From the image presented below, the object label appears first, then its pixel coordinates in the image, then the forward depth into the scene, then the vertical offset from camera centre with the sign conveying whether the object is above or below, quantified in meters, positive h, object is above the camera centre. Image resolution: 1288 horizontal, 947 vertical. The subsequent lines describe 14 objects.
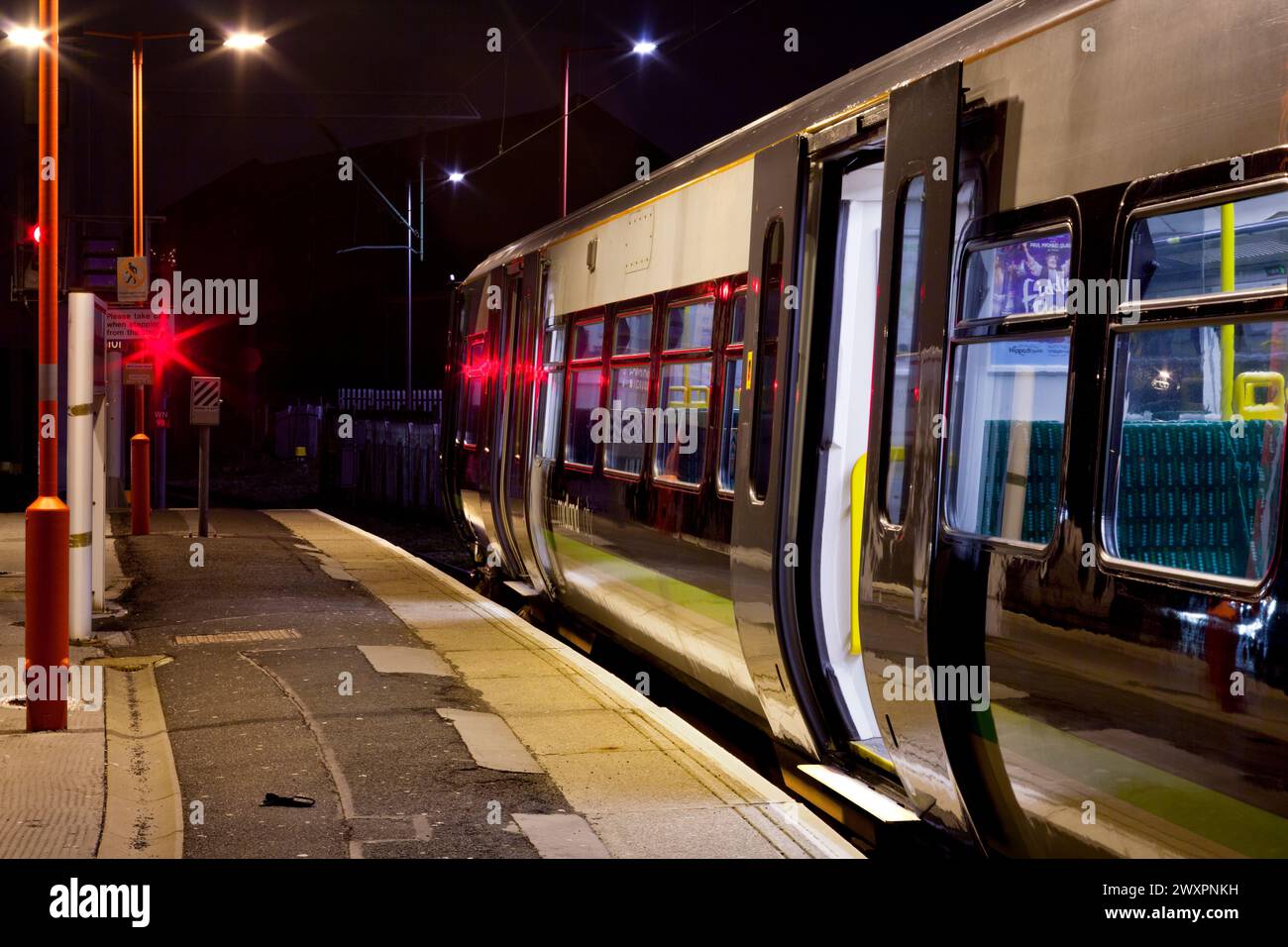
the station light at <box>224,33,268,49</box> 18.48 +4.25
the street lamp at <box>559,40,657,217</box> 21.75 +5.07
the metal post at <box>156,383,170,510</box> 27.53 -1.74
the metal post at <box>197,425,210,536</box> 18.78 -1.46
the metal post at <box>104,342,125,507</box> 18.17 -1.13
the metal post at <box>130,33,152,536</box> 19.05 -1.45
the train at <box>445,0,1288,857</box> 3.76 -0.10
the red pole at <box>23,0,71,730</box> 7.57 -0.92
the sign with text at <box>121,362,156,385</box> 20.39 -0.01
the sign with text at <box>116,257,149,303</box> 18.05 +1.12
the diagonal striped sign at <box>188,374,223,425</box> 18.22 -0.32
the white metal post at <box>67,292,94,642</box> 8.59 -0.27
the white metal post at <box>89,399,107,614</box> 11.16 -1.10
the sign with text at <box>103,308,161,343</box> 15.28 +0.54
